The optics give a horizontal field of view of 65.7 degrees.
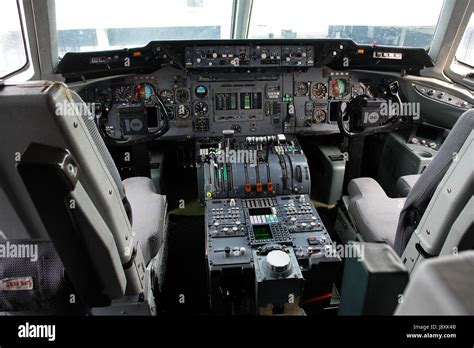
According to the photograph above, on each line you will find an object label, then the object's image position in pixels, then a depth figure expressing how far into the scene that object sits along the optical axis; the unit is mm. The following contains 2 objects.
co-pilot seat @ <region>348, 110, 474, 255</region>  1524
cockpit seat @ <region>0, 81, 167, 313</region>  1001
